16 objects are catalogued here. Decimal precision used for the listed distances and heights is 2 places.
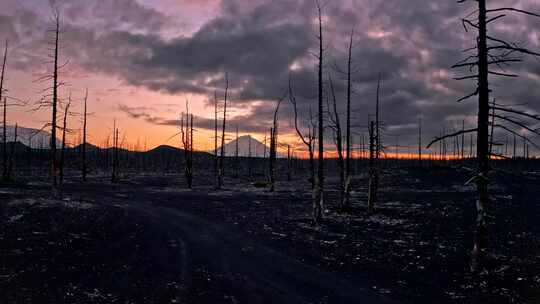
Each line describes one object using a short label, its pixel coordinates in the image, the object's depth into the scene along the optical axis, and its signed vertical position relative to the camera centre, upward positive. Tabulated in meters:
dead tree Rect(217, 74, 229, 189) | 48.86 +4.61
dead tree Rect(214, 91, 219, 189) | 49.20 +4.78
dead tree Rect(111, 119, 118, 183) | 56.74 +1.48
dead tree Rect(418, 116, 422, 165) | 88.23 +6.54
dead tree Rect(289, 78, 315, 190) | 25.36 +1.75
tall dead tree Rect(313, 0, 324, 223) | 23.47 +0.76
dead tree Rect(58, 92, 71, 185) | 38.71 +2.62
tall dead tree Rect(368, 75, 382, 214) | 27.99 +0.73
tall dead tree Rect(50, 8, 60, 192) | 28.35 +2.83
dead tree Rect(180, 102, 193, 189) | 53.37 +2.15
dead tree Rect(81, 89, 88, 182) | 48.00 +3.26
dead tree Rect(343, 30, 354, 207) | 28.54 +4.46
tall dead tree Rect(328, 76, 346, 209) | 28.21 +2.20
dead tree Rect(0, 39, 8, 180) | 35.72 +8.02
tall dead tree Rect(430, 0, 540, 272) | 13.17 +1.32
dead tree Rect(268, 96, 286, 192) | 50.53 +1.80
